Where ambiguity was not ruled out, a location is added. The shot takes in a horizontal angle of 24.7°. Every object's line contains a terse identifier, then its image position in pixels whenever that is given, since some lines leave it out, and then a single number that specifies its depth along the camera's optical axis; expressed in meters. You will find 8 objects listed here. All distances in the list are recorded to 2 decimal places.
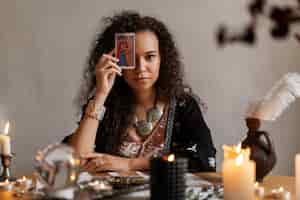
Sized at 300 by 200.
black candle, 1.46
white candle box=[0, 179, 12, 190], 1.77
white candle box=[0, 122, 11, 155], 1.87
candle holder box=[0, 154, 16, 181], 1.88
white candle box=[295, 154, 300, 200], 1.58
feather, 1.83
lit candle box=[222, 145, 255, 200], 1.54
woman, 2.28
